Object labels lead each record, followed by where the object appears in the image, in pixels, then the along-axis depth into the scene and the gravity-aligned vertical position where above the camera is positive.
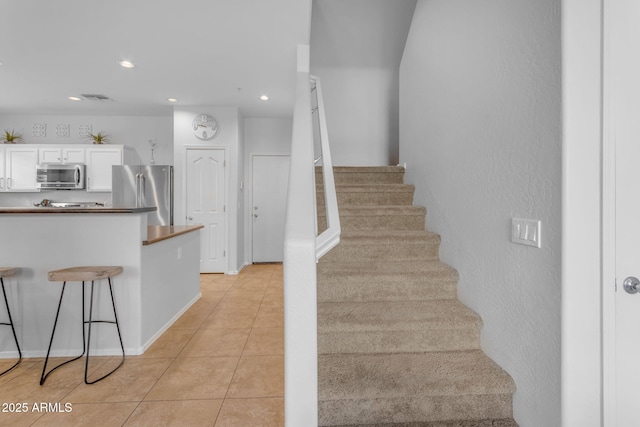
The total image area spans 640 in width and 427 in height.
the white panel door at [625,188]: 1.17 +0.09
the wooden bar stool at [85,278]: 2.13 -0.45
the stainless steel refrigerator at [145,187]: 4.90 +0.37
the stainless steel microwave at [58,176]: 4.98 +0.54
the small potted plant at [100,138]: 5.21 +1.23
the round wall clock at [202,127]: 4.98 +1.31
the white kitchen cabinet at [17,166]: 5.11 +0.71
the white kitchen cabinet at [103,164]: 5.12 +0.75
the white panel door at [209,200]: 5.02 +0.17
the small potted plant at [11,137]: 5.16 +1.21
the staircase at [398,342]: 1.45 -0.72
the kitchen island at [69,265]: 2.44 -0.46
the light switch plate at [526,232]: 1.36 -0.09
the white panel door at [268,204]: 5.78 +0.13
